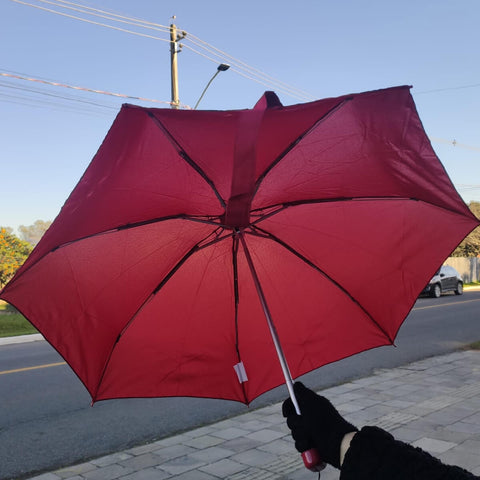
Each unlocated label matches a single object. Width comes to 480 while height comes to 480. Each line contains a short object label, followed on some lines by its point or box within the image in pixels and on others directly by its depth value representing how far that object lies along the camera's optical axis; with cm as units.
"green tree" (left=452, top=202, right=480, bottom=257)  4628
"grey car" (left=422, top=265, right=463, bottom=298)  2340
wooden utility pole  2162
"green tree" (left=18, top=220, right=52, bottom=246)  12552
